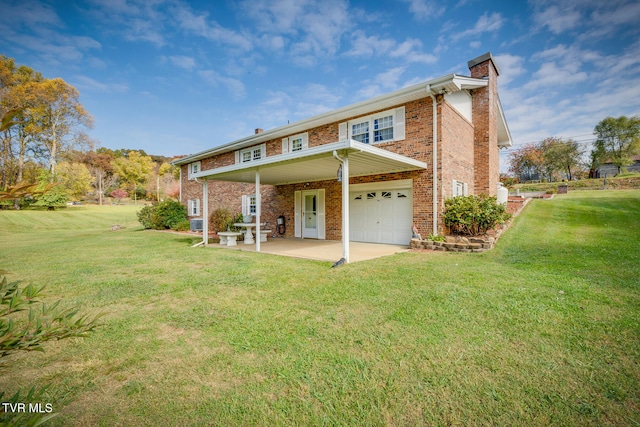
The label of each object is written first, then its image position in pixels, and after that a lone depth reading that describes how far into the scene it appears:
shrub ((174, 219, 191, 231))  18.11
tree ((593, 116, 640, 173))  31.41
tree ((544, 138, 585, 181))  32.50
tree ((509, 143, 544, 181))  33.16
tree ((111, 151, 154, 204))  47.56
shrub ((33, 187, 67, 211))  27.32
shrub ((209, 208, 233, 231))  15.95
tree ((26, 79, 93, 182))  28.59
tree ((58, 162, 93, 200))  32.00
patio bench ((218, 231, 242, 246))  11.42
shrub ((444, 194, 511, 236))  9.05
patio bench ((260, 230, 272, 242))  12.89
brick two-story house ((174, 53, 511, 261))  9.44
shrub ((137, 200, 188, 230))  19.06
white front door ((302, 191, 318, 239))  13.66
